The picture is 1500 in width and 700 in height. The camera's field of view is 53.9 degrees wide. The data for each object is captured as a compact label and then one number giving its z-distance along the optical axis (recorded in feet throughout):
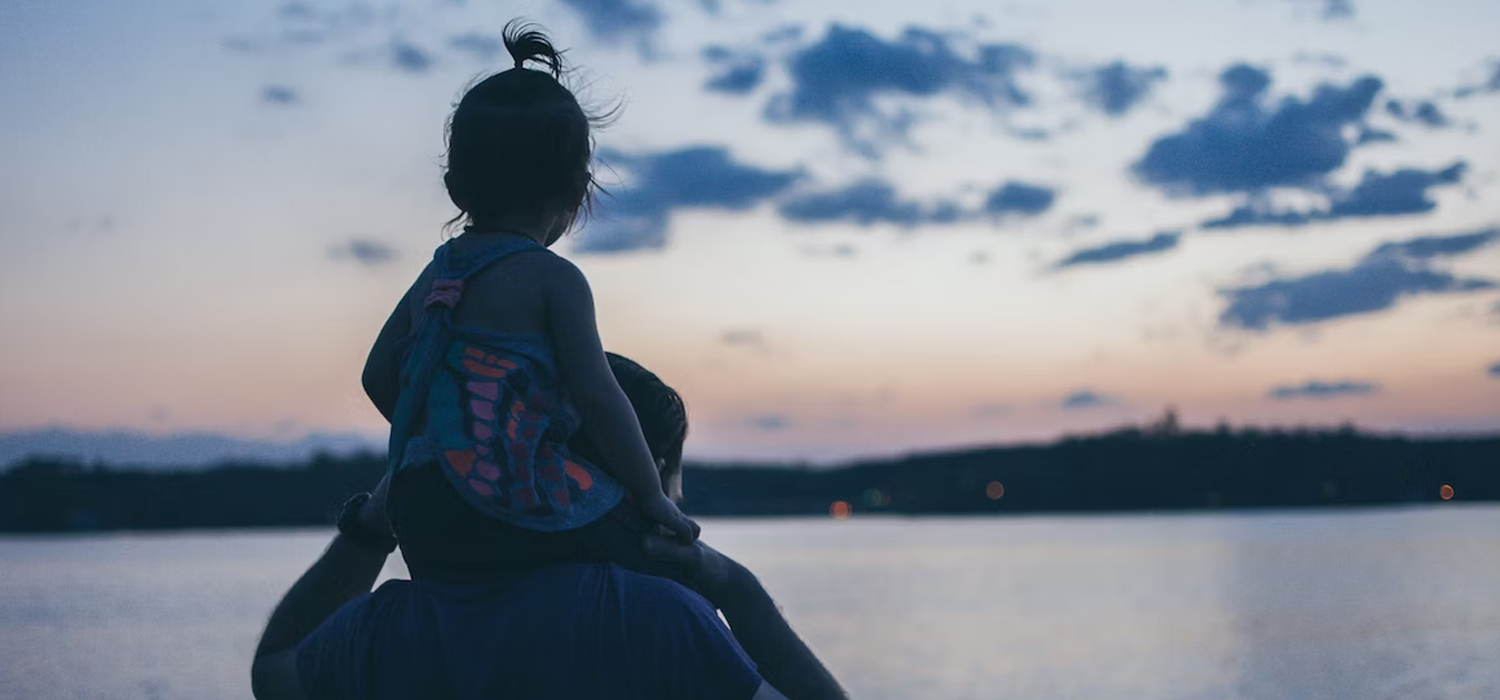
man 5.56
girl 5.67
